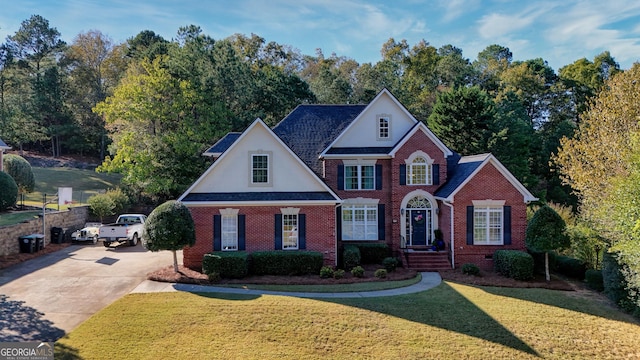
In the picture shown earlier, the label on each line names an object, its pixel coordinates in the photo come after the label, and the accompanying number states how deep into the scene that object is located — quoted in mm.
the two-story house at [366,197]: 18578
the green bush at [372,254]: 20156
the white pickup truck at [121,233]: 22719
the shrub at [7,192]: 24516
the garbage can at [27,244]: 20562
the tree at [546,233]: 16969
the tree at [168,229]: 15812
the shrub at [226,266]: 16719
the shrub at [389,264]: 18594
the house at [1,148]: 27203
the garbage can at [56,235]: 23280
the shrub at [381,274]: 17269
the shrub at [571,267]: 18312
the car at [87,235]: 24078
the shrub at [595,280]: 16312
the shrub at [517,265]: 17266
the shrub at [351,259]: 18656
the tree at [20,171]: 30062
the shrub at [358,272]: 17344
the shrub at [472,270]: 17906
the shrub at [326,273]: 17094
